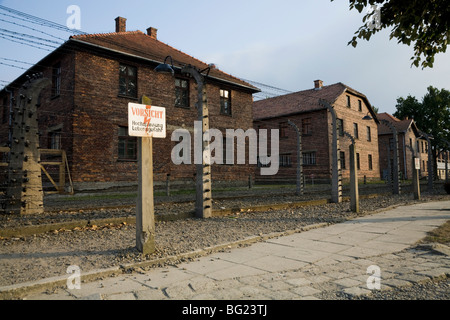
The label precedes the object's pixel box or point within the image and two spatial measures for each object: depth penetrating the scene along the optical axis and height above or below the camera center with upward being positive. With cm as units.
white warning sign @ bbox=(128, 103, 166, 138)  416 +78
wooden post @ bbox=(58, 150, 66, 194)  1260 +3
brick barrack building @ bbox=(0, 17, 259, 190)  1432 +399
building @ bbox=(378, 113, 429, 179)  3993 +393
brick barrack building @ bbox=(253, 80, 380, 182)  2748 +455
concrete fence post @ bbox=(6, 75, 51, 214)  744 +37
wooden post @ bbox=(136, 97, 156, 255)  426 -42
